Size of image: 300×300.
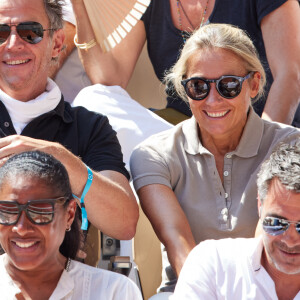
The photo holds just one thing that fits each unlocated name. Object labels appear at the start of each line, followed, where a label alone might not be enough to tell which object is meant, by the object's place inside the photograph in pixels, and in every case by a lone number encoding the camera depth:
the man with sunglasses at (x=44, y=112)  6.10
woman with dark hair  5.03
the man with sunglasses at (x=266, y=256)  5.11
